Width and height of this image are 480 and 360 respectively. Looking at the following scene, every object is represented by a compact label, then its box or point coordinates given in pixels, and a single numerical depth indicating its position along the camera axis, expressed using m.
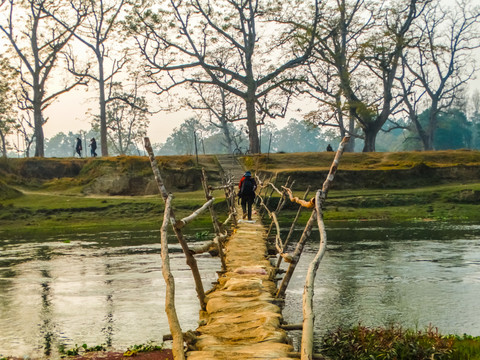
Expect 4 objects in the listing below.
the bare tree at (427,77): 39.44
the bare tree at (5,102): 35.56
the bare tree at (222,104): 44.28
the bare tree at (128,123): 52.47
